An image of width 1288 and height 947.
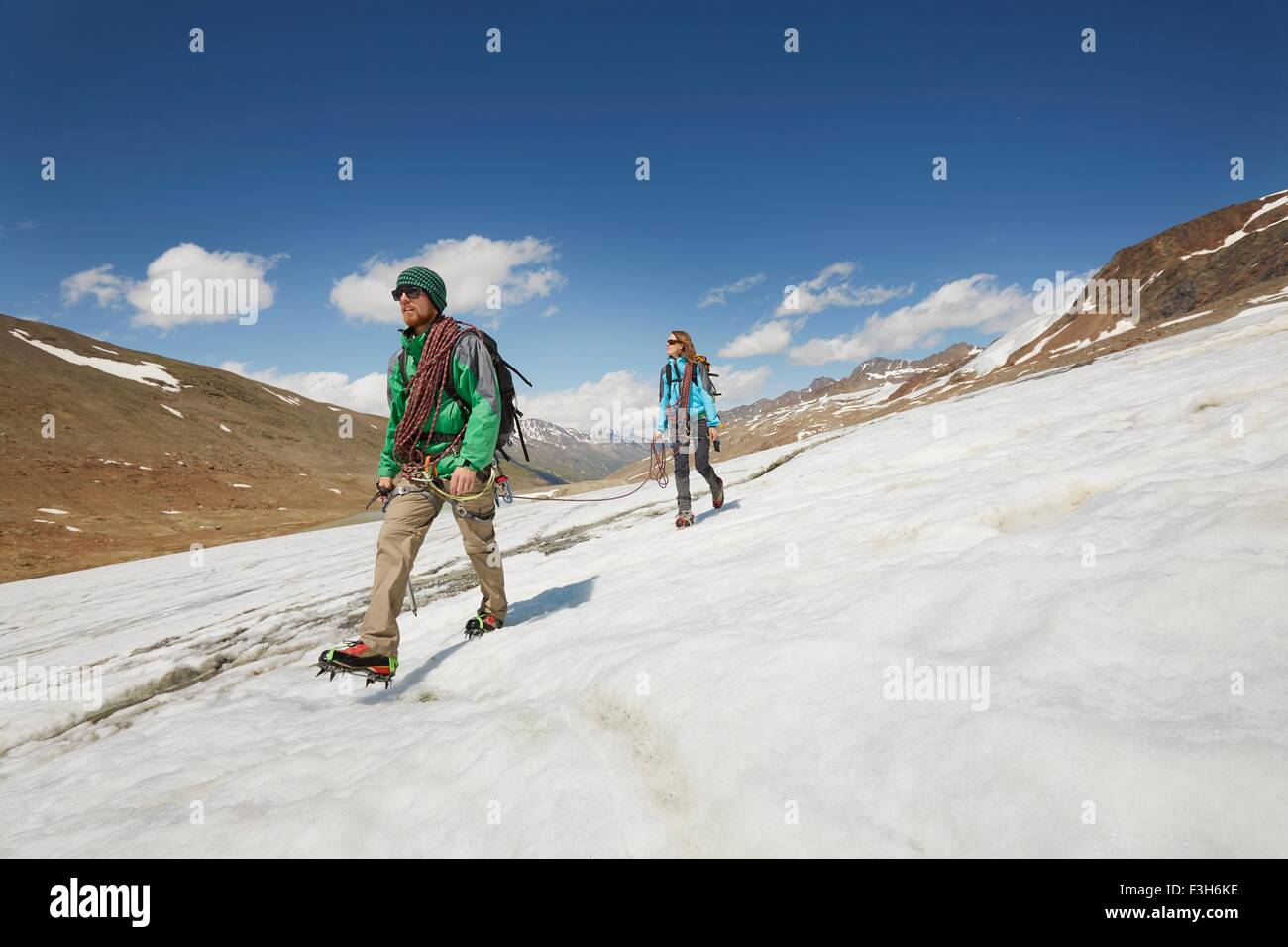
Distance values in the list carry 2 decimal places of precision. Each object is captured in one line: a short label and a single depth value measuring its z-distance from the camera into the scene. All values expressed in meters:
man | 4.57
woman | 9.40
